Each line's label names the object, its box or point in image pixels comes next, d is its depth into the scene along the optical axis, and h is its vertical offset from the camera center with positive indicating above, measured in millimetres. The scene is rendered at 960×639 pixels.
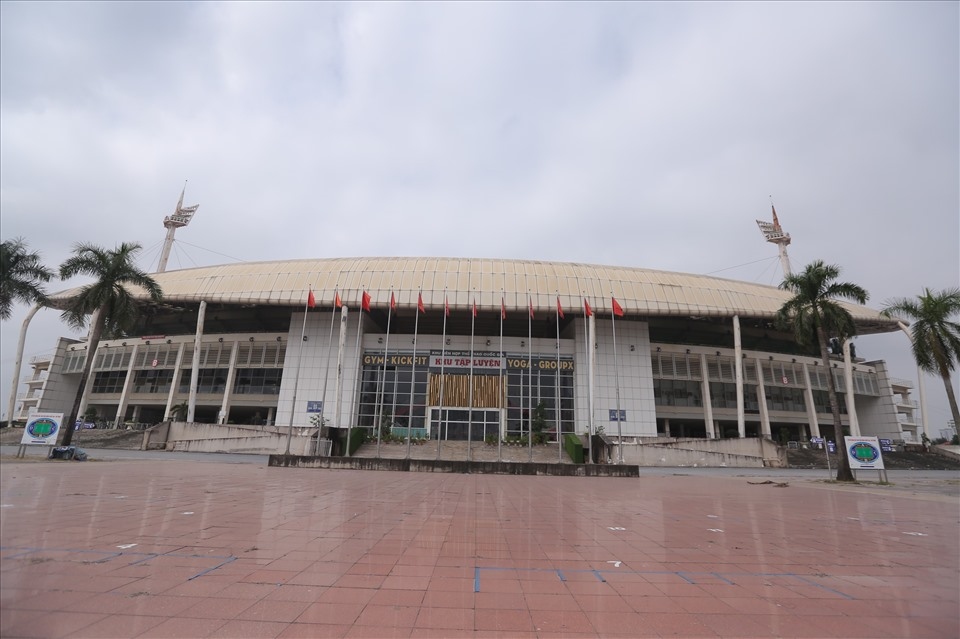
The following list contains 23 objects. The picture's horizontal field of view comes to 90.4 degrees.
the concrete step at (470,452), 31172 -872
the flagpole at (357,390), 36312 +3302
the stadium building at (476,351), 36719 +7189
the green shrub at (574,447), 30766 -322
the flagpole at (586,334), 35072 +8430
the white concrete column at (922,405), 42038 +4352
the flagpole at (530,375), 34750 +4754
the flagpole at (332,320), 35666 +8606
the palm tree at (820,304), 23297 +7154
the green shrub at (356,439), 32334 -291
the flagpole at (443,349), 36325 +6663
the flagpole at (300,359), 36500 +5654
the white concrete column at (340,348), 35438 +6321
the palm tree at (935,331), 24625 +6409
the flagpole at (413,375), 37216 +4706
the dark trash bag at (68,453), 17328 -1040
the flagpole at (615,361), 35766 +6291
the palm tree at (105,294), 24234 +6737
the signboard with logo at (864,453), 19062 +0
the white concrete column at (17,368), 37875 +4347
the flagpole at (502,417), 34981 +1663
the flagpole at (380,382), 36906 +3971
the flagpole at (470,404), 34341 +2506
